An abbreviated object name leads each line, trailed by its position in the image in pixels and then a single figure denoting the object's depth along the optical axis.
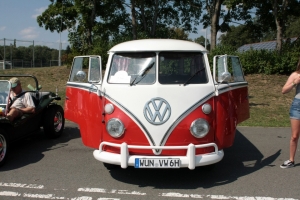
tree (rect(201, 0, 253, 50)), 20.21
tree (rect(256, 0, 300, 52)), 18.17
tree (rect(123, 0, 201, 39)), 22.73
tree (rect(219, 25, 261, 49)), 70.38
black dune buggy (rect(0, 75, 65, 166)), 5.46
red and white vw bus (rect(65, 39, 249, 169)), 4.32
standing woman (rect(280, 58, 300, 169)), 4.95
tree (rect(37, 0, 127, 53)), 19.94
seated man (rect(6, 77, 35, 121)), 6.20
